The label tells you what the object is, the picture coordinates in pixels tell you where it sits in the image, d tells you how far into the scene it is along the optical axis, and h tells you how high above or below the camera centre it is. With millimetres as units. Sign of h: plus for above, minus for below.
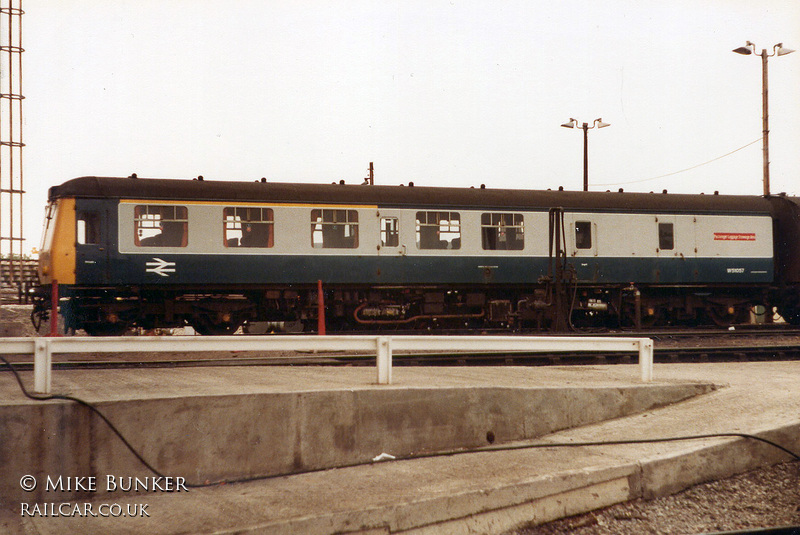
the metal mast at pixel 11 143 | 26562 +5210
